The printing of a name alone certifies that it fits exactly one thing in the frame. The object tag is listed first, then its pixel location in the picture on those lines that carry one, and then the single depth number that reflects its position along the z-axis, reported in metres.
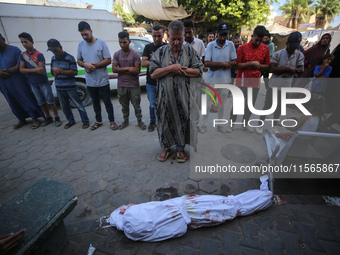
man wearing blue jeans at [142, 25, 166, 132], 3.14
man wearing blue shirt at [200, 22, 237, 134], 3.19
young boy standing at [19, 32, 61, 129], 3.59
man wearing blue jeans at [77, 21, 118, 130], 3.38
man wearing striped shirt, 3.51
